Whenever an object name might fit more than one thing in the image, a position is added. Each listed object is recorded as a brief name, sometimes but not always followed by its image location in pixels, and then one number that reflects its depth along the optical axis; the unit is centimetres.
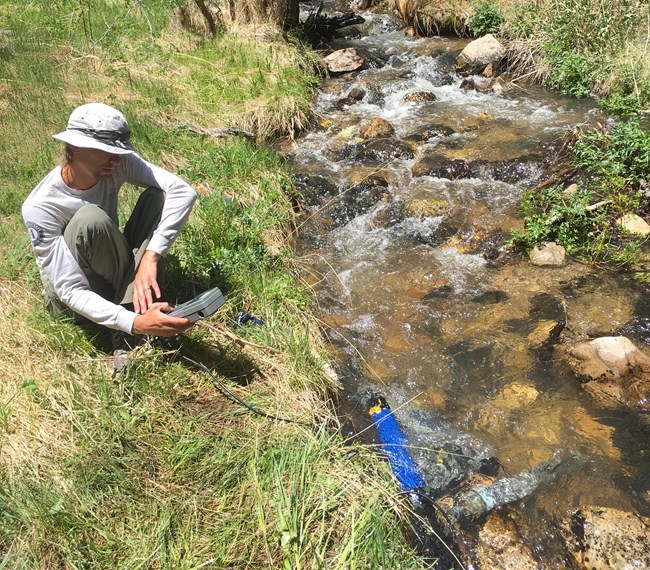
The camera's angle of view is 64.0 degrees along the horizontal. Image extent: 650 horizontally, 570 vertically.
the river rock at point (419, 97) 671
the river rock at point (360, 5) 979
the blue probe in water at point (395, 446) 259
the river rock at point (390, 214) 477
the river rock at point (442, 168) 526
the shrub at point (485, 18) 762
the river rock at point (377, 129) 596
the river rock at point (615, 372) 295
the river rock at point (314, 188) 507
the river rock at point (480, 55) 716
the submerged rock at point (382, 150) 558
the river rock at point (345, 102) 670
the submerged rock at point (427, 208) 478
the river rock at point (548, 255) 406
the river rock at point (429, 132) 590
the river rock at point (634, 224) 415
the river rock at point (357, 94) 686
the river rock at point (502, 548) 229
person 227
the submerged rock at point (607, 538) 226
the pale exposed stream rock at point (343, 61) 745
